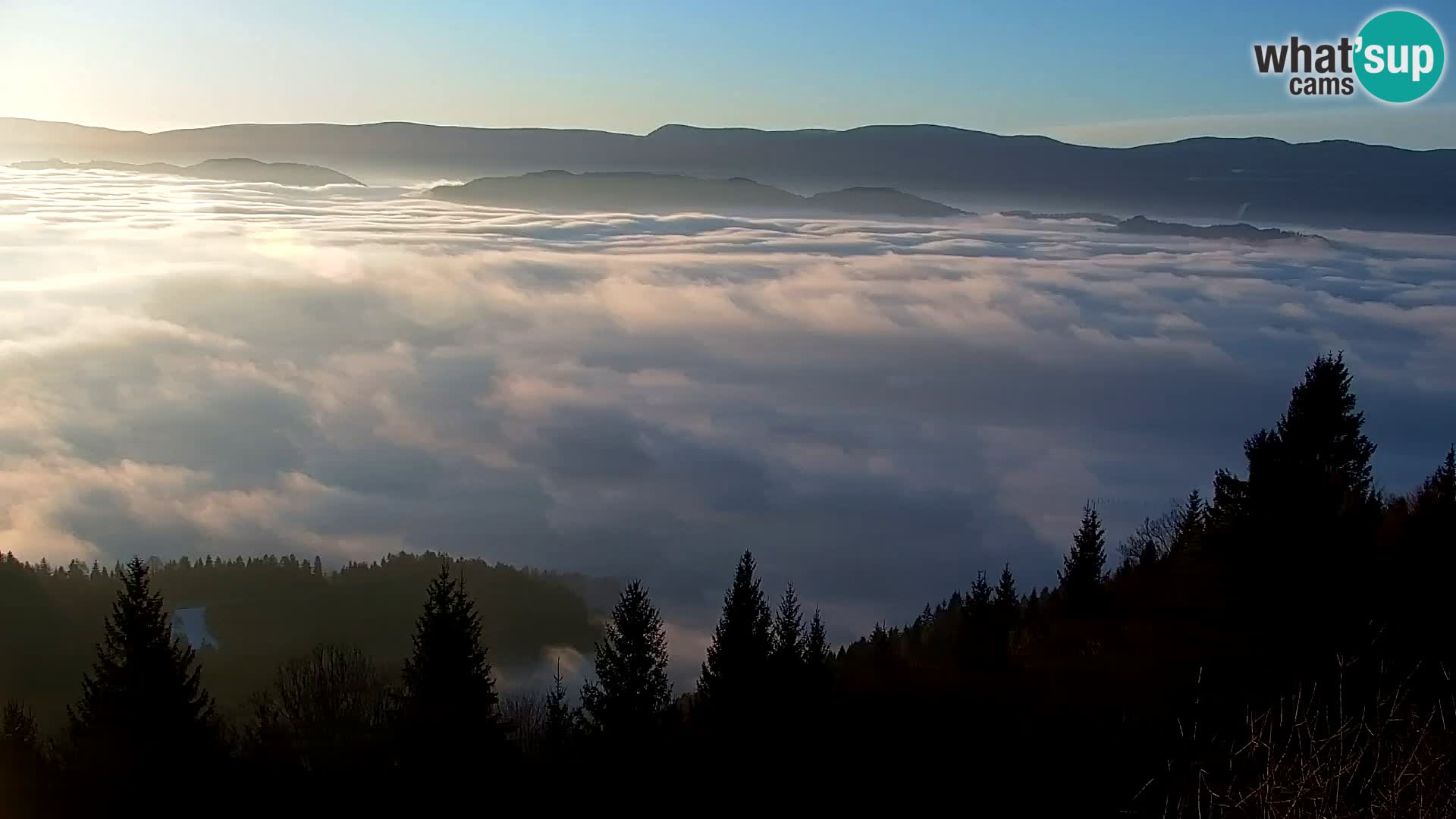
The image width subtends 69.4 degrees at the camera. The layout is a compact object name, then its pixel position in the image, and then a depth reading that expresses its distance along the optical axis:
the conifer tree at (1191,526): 31.94
